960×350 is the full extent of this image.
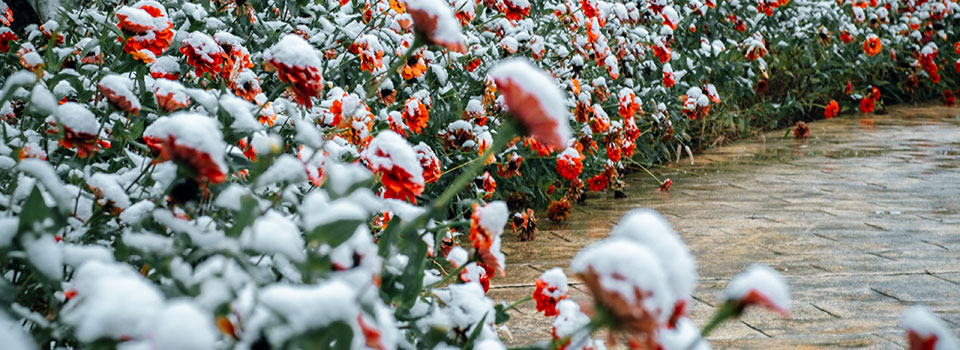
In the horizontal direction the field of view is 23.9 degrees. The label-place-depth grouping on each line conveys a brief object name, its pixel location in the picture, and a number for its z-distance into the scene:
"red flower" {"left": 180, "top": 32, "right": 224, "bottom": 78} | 1.80
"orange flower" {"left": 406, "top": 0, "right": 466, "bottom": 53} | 1.46
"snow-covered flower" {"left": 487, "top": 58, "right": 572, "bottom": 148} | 1.32
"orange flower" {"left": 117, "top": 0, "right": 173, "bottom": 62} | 1.73
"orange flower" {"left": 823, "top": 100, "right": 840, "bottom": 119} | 5.72
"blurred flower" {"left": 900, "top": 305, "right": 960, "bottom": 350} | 1.24
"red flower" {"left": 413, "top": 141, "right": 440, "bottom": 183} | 2.16
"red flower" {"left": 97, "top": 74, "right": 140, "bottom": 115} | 1.55
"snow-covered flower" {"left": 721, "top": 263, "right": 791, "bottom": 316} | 1.23
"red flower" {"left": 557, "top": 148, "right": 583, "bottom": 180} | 3.02
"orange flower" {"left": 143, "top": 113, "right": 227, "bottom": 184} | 1.33
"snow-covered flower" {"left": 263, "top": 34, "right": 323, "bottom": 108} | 1.47
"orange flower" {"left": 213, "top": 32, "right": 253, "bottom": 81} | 1.87
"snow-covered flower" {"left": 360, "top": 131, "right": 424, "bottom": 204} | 1.49
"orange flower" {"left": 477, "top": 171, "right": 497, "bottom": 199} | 2.83
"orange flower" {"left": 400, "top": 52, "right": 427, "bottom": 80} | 2.33
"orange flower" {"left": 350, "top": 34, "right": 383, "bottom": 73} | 2.33
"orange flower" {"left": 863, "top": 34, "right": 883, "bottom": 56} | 5.69
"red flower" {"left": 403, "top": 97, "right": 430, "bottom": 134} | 2.42
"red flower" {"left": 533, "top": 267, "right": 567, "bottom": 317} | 1.61
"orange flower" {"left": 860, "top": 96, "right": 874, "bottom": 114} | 6.09
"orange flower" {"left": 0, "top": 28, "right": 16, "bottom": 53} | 2.08
